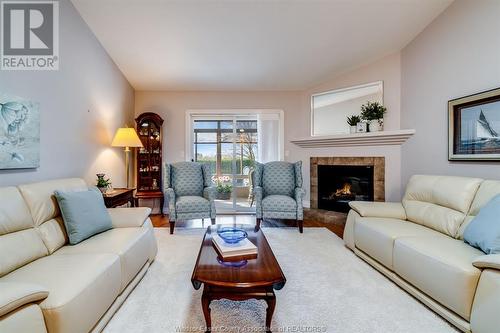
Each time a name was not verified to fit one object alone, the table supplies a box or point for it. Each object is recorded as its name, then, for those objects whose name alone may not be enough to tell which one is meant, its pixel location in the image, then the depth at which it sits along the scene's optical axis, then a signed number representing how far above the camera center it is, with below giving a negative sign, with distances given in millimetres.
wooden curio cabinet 4691 +238
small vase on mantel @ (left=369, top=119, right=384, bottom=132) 3943 +658
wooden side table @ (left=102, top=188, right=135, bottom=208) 3014 -407
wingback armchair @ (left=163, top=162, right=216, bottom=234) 3666 -405
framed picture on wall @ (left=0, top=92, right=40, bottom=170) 2061 +299
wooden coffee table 1514 -713
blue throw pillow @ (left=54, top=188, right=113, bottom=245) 2031 -410
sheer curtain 5141 +632
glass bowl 1975 -578
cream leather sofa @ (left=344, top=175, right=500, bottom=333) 1503 -651
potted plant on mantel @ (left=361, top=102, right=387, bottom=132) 3939 +816
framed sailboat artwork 2426 +417
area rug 1665 -1067
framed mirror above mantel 4230 +1143
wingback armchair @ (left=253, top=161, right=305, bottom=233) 3748 -409
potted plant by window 5266 -443
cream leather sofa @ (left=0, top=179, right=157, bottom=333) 1141 -648
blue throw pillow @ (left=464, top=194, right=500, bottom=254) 1721 -474
